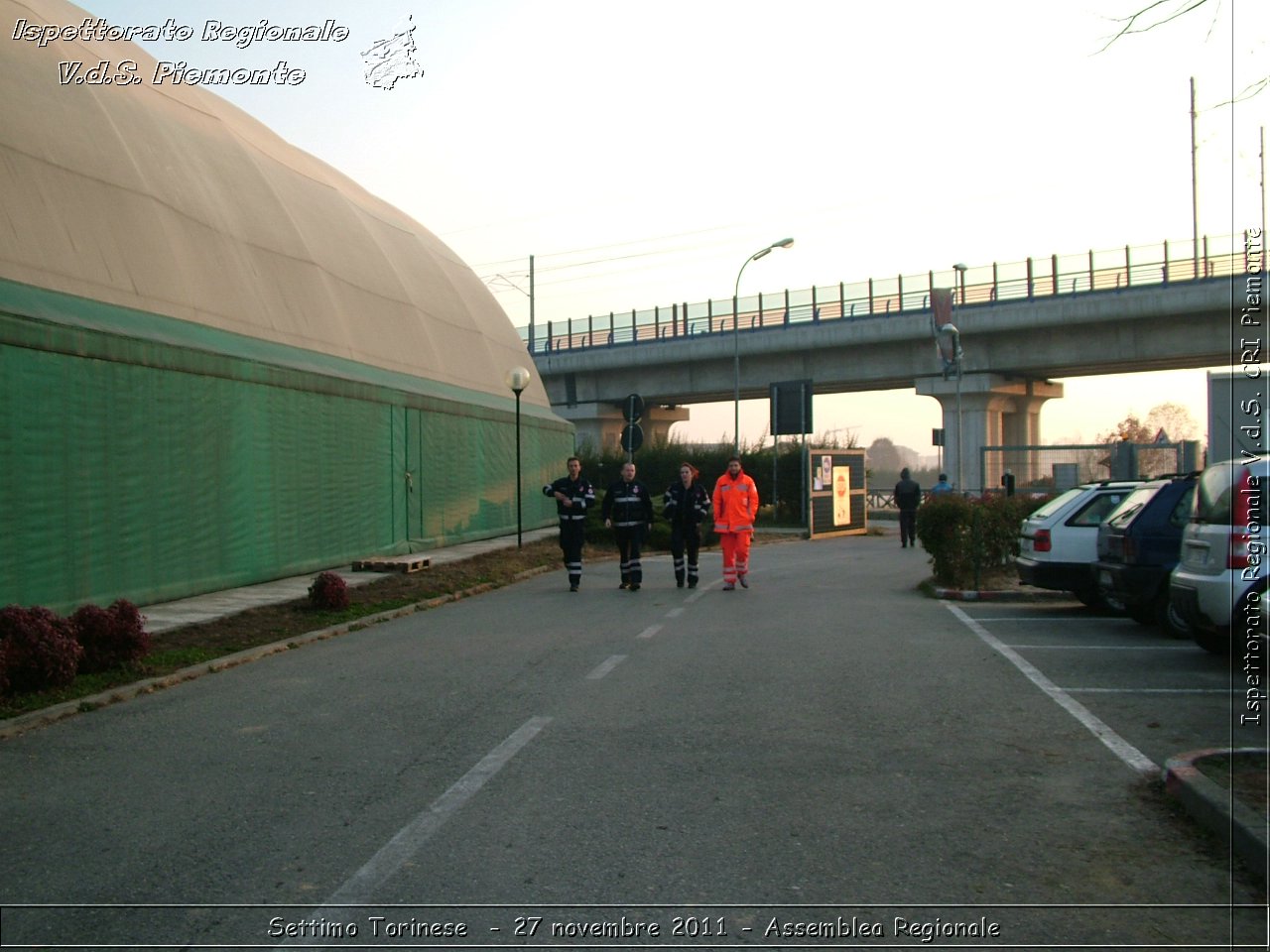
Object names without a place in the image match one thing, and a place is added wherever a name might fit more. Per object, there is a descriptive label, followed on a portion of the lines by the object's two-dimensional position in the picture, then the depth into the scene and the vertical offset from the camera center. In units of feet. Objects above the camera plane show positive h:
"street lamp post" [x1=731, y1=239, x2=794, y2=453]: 122.42 +25.18
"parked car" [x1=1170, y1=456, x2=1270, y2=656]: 28.89 -1.78
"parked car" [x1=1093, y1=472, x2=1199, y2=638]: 37.83 -2.05
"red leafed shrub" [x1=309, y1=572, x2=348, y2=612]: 44.75 -3.85
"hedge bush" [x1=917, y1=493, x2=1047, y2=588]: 55.01 -2.39
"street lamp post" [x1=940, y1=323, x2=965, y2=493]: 97.64 +12.93
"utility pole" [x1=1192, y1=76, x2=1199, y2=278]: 119.34 +24.74
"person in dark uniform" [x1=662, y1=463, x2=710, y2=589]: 57.67 -1.12
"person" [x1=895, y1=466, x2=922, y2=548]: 96.58 -1.43
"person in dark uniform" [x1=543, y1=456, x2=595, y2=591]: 55.06 -1.07
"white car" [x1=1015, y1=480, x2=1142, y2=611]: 45.57 -2.27
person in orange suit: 55.67 -1.76
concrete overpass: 125.80 +18.09
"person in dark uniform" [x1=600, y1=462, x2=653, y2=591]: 55.77 -1.34
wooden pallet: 60.39 -3.76
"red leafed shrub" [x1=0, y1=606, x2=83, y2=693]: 27.81 -3.74
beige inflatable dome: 48.34 +14.52
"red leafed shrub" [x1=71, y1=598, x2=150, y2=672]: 30.94 -3.75
